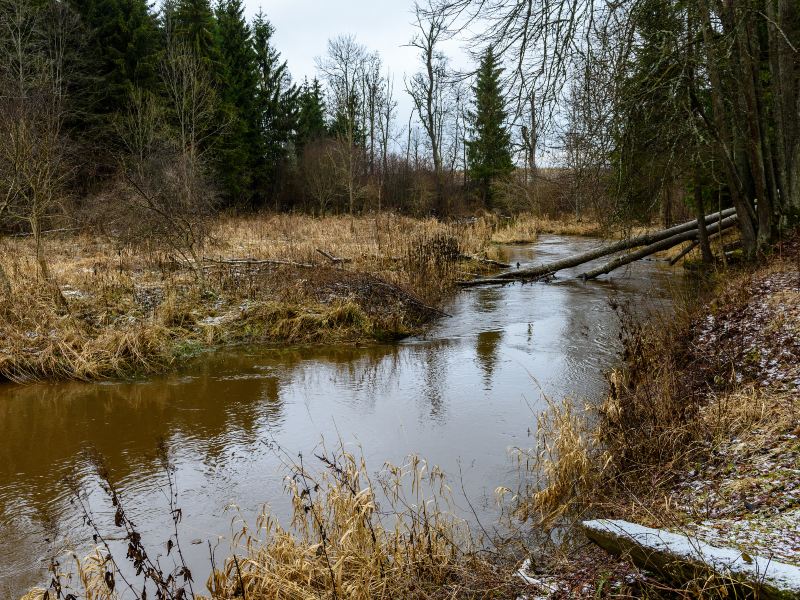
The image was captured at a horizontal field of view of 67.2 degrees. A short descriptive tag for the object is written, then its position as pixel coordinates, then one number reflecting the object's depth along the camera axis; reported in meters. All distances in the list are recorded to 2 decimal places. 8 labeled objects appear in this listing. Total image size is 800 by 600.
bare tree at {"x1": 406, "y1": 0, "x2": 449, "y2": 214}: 34.31
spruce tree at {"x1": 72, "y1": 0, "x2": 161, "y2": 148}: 24.52
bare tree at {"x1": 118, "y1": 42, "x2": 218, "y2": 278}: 13.67
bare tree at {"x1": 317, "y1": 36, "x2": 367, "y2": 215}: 33.88
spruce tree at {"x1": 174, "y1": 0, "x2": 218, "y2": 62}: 26.80
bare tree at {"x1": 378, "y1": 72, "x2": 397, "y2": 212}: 38.69
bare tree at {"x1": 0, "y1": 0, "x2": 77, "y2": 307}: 10.62
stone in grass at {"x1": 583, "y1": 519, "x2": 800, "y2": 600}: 2.46
